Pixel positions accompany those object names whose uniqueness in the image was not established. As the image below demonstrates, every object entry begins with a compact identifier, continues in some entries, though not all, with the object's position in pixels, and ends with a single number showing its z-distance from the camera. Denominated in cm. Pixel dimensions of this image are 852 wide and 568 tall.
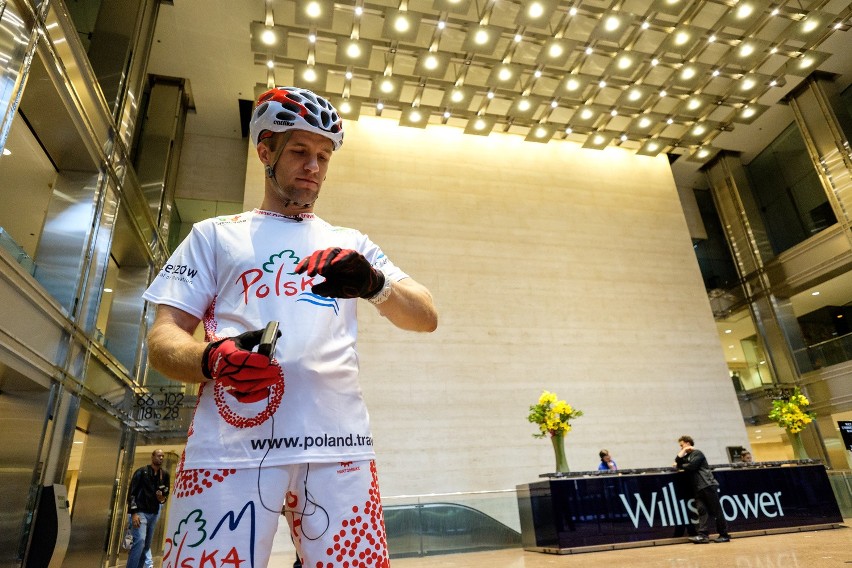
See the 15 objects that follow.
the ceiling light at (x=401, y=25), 1112
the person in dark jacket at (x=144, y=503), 669
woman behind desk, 941
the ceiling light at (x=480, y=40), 1164
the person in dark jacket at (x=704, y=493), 731
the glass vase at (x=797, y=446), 1052
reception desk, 730
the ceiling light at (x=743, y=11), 1155
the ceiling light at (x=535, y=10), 1124
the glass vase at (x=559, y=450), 809
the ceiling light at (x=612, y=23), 1168
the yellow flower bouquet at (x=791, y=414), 1078
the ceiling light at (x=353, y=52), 1188
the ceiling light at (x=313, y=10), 1078
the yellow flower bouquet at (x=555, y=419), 820
